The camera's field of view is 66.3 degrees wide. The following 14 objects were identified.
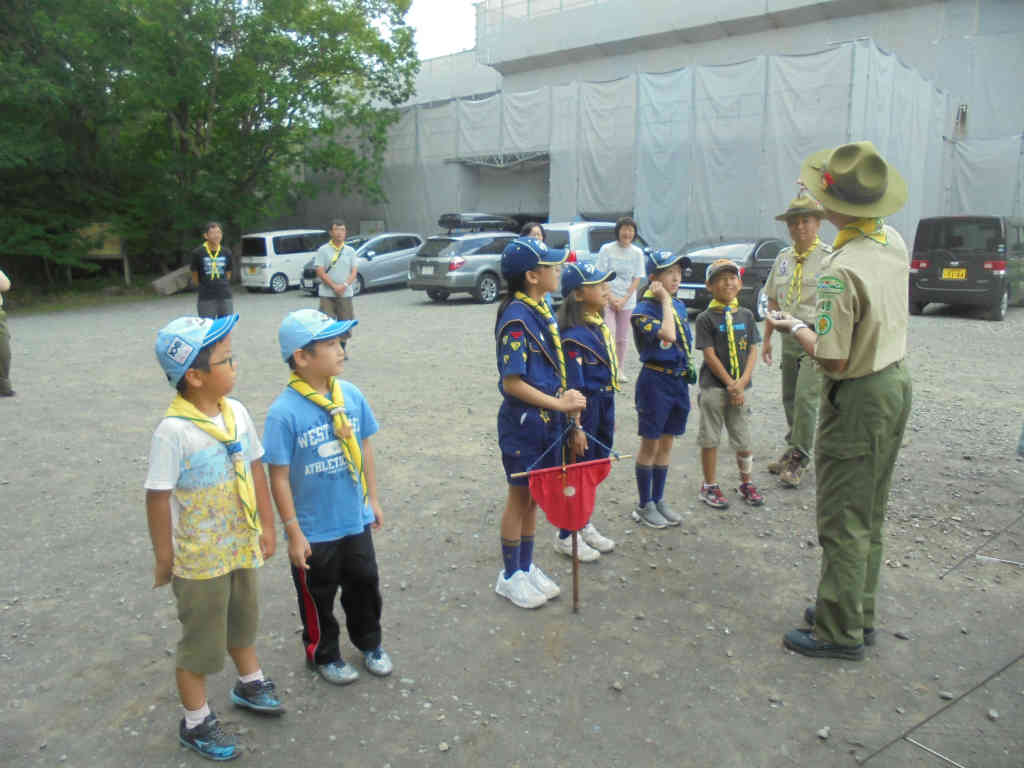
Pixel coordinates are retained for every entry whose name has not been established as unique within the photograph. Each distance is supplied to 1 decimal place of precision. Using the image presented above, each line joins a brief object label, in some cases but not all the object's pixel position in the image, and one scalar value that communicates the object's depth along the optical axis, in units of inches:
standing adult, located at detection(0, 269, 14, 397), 319.3
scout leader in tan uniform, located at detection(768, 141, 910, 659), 123.6
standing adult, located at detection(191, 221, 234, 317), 381.7
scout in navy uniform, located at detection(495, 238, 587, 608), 139.3
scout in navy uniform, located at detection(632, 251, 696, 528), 183.0
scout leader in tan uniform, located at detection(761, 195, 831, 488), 205.8
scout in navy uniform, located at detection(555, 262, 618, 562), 159.0
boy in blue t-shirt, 115.4
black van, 544.1
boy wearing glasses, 102.5
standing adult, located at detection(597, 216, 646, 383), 334.0
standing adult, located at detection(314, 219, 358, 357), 387.5
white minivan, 892.6
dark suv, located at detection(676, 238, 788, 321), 522.9
